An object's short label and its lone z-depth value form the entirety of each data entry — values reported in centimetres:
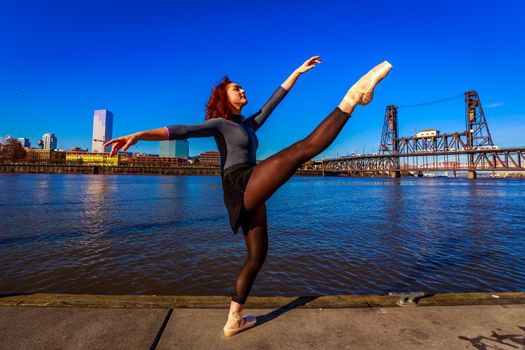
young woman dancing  200
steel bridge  8838
